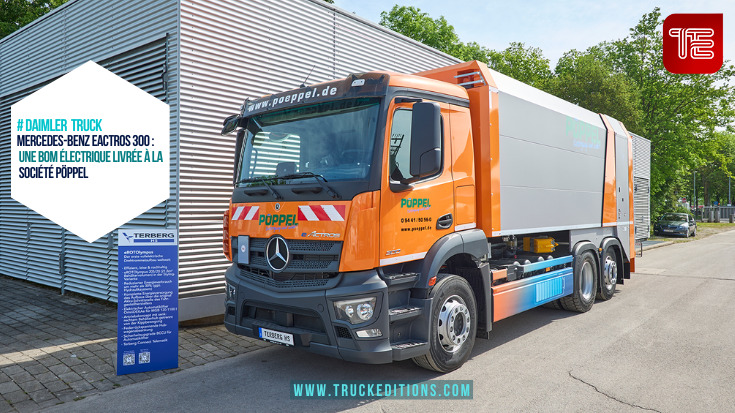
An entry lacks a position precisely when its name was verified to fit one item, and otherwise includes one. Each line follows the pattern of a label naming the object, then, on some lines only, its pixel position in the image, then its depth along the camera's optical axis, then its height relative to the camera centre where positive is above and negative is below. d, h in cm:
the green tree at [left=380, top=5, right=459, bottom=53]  3219 +1193
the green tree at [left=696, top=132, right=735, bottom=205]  6416 +350
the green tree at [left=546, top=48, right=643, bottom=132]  2597 +633
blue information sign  510 -92
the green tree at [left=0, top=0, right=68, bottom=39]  1870 +778
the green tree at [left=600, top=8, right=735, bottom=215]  2838 +586
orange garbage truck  434 -3
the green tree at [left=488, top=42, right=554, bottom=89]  3388 +998
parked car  2863 -101
